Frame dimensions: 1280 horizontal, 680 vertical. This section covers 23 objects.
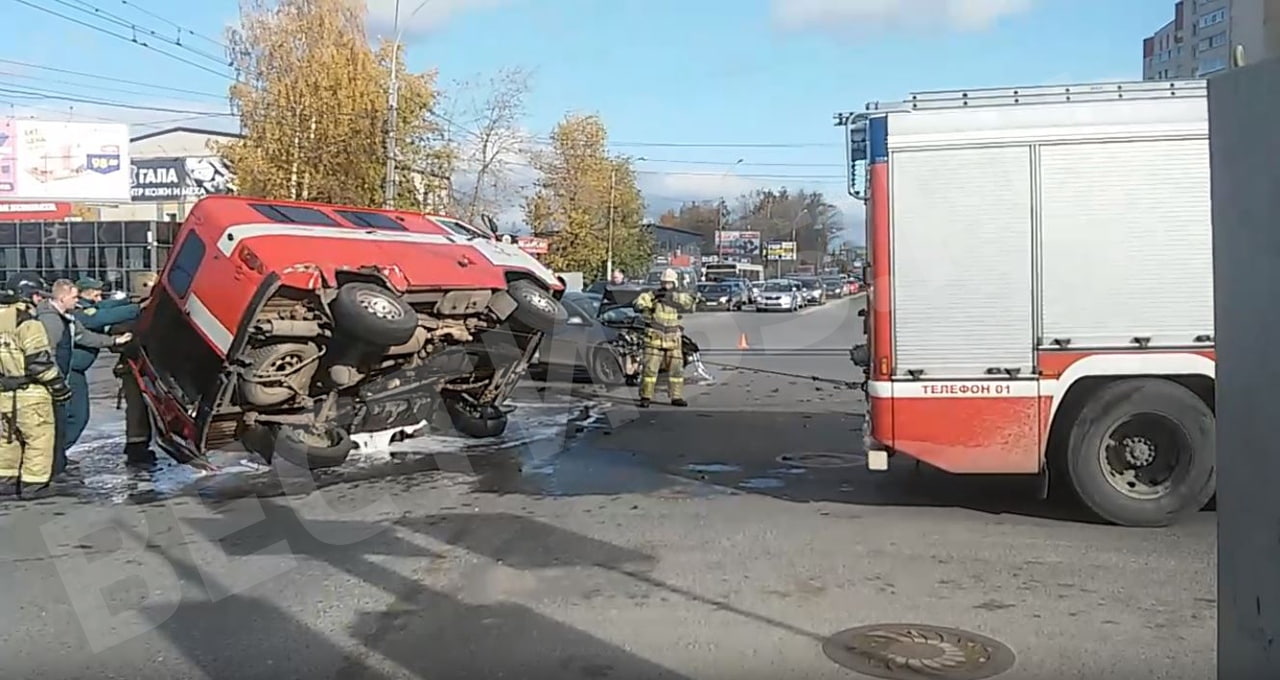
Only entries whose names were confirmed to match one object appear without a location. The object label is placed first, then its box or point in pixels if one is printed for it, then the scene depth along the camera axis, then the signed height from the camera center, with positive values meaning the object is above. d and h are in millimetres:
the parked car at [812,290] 60419 +1764
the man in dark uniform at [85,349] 10844 -120
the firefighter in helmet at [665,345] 15297 -230
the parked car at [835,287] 73188 +2288
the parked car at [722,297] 55562 +1307
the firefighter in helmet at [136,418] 10844 -749
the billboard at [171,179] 64625 +8394
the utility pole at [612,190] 59750 +6744
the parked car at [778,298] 51656 +1133
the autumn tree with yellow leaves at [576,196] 57844 +6308
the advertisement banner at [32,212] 56031 +5856
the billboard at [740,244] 112500 +7553
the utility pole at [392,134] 28578 +4603
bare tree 42106 +5417
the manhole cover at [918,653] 5168 -1458
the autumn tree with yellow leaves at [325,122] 36875 +6384
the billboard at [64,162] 48062 +6910
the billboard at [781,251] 114000 +6913
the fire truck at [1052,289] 7512 +200
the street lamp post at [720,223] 111131 +9864
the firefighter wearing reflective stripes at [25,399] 9523 -491
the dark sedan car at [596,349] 17734 -317
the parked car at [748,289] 55984 +1740
